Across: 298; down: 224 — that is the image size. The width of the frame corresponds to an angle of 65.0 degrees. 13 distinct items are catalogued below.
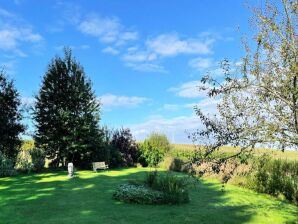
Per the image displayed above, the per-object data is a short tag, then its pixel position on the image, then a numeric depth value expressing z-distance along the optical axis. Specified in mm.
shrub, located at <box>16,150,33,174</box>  15364
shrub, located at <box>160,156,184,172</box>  15935
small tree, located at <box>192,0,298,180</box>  4438
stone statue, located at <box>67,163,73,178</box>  12712
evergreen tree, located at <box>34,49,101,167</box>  16914
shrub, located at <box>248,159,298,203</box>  9688
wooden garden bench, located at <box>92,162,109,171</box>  15697
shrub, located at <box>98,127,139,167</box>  17998
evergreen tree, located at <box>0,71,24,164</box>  15507
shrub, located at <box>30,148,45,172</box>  15887
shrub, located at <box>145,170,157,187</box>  9303
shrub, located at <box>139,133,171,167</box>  19262
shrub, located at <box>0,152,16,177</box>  14033
